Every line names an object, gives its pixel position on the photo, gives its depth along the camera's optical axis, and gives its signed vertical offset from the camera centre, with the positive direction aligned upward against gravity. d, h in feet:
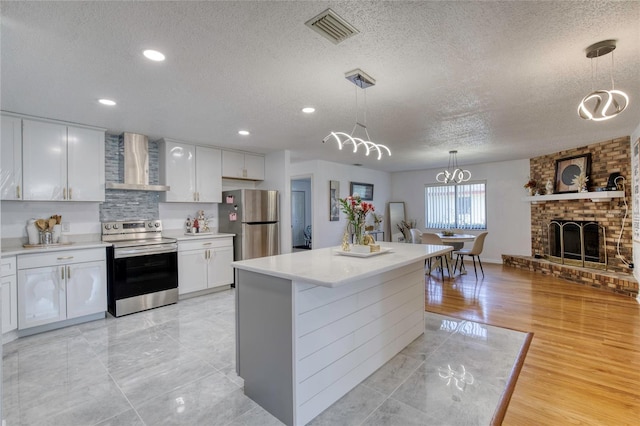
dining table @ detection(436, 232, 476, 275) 19.27 -1.76
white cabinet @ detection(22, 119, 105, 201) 11.47 +2.15
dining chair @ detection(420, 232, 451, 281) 18.98 -1.72
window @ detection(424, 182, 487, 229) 24.84 +0.47
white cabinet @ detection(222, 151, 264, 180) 17.38 +2.84
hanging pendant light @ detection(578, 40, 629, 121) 6.82 +2.61
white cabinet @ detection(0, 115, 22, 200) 10.89 +2.08
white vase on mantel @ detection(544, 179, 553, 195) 20.08 +1.48
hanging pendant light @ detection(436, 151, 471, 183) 18.64 +2.43
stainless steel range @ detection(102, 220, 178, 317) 12.51 -2.18
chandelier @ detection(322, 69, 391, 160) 7.98 +3.55
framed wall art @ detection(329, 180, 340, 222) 22.82 +0.97
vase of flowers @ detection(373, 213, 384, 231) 27.03 -0.74
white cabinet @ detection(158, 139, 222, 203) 15.15 +2.19
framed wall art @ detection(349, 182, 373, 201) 25.01 +1.93
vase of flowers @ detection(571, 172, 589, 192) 18.07 +1.65
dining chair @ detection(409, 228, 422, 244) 21.67 -1.61
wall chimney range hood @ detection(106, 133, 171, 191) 13.84 +2.35
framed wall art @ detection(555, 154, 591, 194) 18.26 +2.35
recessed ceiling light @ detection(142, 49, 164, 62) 7.02 +3.69
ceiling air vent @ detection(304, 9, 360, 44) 5.81 +3.64
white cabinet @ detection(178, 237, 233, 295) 14.71 -2.42
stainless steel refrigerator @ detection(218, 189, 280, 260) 16.60 -0.35
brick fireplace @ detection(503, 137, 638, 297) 16.11 -0.26
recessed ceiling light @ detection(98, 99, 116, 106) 9.93 +3.69
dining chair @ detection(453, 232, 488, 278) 19.03 -2.14
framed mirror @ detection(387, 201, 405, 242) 28.45 -0.25
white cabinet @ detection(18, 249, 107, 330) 10.67 -2.53
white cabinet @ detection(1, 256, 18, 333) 10.05 -2.52
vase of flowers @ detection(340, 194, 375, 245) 8.87 +0.05
